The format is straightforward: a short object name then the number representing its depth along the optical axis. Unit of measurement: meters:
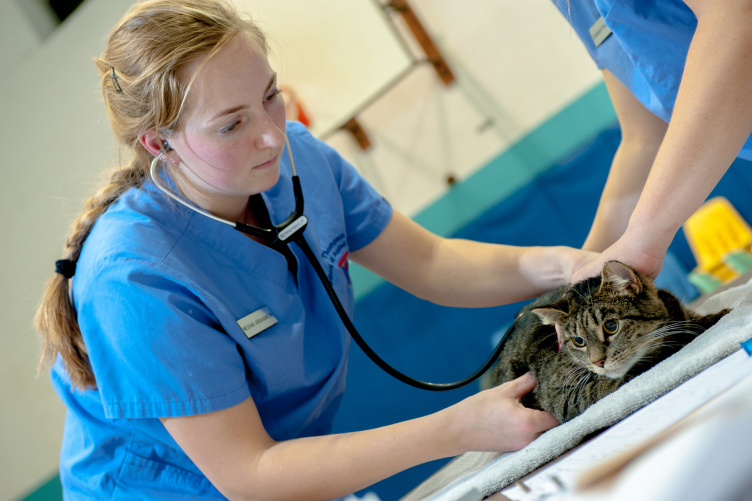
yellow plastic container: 2.04
